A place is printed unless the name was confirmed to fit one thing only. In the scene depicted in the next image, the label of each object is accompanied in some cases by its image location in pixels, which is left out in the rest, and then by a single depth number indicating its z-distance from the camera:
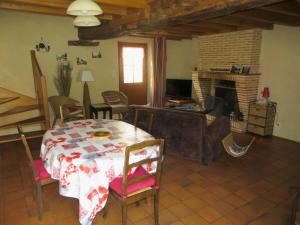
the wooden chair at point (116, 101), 5.17
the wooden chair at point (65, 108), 4.47
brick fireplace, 4.84
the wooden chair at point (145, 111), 3.62
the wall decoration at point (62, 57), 4.95
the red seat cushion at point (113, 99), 5.34
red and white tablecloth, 1.83
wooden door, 6.01
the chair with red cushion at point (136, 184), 1.76
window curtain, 6.32
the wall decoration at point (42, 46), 4.67
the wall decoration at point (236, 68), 5.04
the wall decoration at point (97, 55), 5.39
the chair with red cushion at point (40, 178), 2.07
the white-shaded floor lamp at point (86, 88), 4.87
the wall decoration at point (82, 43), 4.95
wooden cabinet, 4.54
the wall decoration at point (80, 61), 5.20
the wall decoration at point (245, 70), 4.87
